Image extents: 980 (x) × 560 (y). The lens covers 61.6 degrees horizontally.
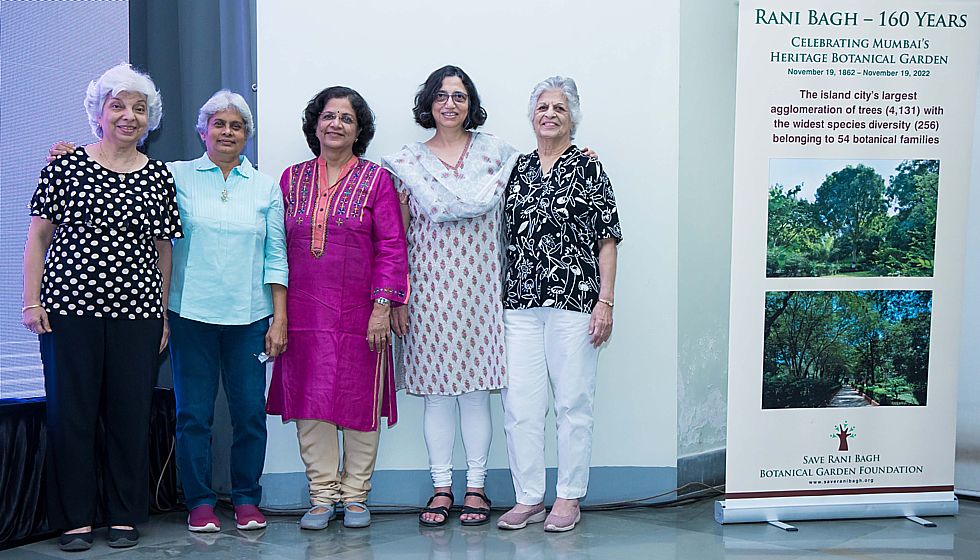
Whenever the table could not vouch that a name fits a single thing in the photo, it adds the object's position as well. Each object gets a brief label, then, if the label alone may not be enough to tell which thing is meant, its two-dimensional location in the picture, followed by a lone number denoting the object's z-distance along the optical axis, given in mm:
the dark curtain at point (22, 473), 2793
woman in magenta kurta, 2936
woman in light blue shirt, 2885
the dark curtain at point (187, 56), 3449
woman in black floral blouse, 2930
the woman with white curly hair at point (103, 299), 2691
